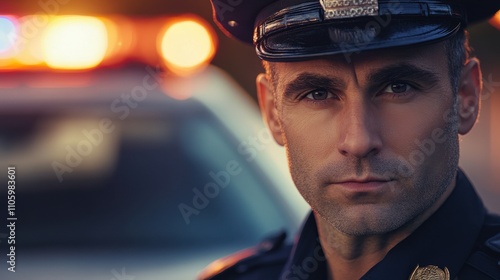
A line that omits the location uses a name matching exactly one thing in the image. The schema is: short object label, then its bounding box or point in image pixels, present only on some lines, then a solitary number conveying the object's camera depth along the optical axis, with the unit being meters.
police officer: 3.28
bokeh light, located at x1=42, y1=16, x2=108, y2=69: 5.56
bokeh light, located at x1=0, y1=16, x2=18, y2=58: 5.51
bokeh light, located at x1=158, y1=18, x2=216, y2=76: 5.78
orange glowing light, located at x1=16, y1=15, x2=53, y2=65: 5.52
